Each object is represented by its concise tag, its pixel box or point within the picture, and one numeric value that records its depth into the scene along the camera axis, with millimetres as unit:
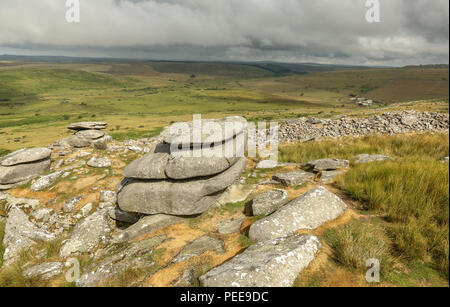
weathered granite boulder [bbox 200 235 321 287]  4188
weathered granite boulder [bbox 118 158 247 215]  8680
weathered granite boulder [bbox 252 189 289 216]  7532
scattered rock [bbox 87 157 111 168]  15225
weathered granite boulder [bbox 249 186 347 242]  5922
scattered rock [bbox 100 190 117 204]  11575
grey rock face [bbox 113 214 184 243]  7911
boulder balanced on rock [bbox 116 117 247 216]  8797
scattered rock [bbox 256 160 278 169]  13307
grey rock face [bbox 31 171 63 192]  13445
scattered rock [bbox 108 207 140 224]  9945
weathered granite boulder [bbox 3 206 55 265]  8334
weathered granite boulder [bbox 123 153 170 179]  9336
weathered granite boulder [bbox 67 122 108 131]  21703
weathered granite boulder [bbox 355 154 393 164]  11041
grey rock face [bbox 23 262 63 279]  6415
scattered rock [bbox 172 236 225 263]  5996
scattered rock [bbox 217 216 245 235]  7238
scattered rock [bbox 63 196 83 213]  11344
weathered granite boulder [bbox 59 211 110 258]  8031
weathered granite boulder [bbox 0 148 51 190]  14039
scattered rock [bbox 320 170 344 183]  9483
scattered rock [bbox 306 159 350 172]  10648
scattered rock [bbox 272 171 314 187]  9680
